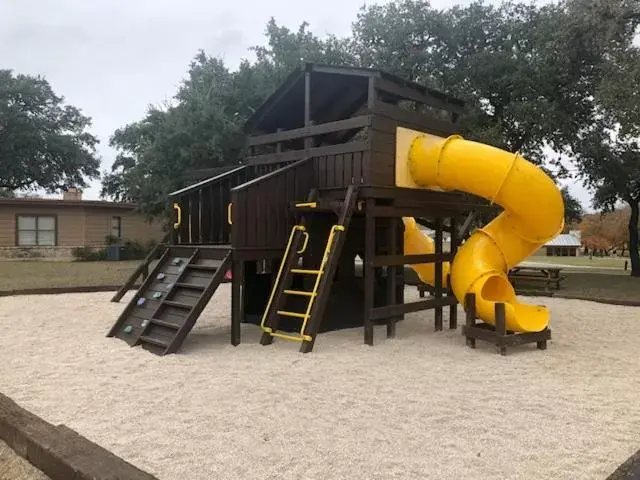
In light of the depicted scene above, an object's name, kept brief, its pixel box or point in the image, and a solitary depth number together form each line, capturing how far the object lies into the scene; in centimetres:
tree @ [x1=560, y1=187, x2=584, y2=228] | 2302
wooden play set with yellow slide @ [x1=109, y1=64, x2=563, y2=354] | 763
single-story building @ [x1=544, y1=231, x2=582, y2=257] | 6062
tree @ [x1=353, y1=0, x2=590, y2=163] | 1853
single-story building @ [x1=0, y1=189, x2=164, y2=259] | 2744
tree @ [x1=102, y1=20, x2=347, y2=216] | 2108
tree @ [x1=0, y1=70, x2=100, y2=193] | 3591
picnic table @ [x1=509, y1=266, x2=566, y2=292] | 1593
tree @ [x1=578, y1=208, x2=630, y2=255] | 4916
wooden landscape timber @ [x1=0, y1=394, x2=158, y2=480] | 310
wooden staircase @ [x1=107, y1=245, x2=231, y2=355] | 724
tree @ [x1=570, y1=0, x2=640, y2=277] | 1497
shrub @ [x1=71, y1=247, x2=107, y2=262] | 2826
